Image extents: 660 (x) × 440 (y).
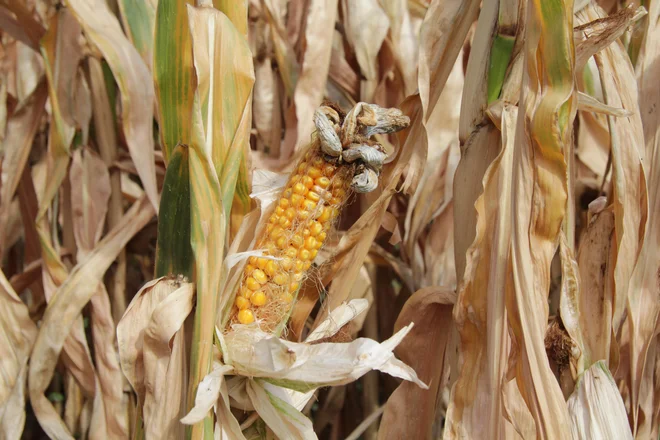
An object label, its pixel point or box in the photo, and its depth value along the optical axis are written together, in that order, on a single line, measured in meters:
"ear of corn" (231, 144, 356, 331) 1.20
